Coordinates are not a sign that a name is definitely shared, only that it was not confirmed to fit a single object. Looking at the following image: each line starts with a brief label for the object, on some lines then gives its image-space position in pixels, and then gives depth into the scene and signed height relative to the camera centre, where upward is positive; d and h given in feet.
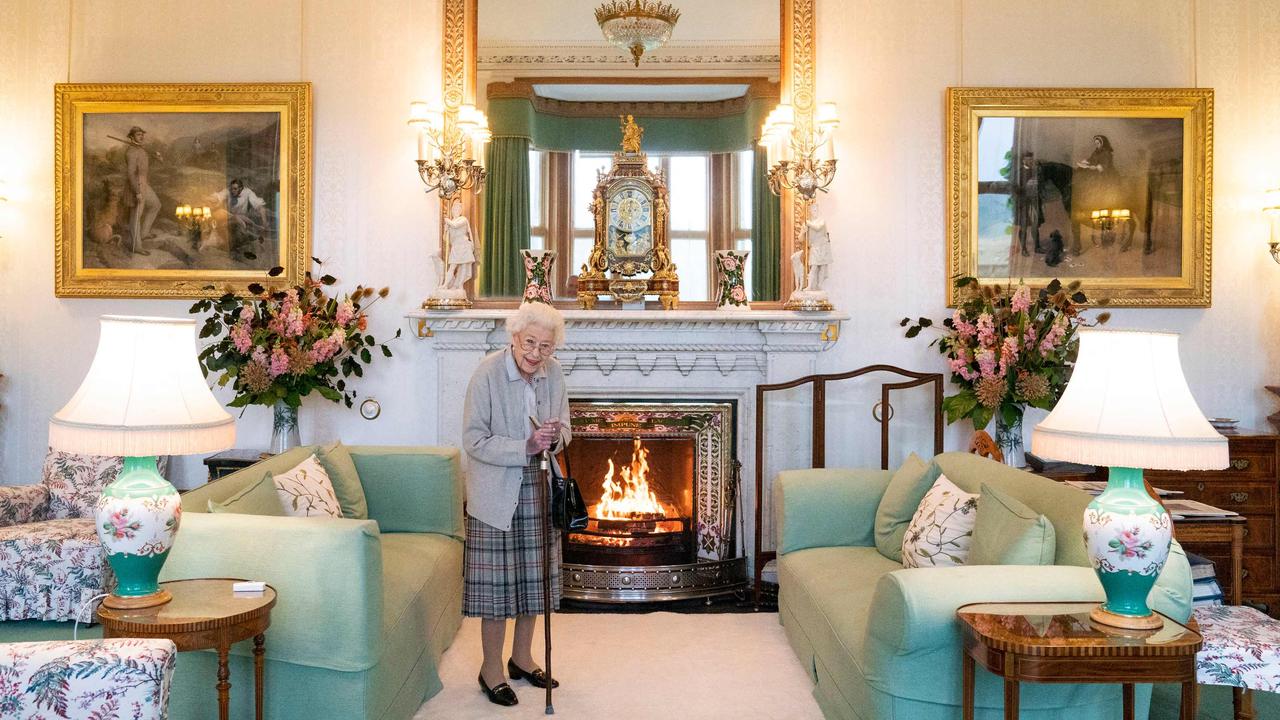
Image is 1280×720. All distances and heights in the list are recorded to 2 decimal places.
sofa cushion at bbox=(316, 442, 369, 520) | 14.37 -1.92
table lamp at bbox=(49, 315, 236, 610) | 9.11 -0.76
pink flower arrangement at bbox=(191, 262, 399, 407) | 17.48 +0.07
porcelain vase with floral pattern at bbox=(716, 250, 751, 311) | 18.76 +1.25
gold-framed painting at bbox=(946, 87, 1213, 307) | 18.79 +2.88
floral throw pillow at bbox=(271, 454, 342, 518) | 12.56 -1.85
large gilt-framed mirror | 19.04 +4.31
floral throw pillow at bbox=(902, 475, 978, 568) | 11.90 -2.18
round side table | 8.71 -2.38
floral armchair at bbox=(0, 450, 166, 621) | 15.40 -3.41
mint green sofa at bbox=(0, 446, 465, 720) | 10.12 -2.70
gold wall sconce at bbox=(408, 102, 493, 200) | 18.04 +3.65
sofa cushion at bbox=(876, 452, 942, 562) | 13.92 -2.15
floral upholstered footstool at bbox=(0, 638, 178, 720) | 6.90 -2.29
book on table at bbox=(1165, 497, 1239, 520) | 13.38 -2.17
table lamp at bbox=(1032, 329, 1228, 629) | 8.76 -0.83
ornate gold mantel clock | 18.97 +2.20
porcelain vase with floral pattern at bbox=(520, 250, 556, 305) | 18.65 +1.43
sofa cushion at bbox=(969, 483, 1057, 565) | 10.21 -1.92
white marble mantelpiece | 18.56 -0.16
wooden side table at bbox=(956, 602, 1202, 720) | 8.22 -2.48
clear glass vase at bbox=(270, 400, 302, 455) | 18.16 -1.45
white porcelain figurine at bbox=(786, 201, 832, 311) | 18.07 +1.40
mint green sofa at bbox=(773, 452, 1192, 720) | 9.52 -2.93
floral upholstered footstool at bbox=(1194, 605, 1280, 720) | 9.95 -3.03
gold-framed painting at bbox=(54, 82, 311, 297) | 19.02 +2.96
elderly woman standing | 12.37 -1.62
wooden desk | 13.12 -2.36
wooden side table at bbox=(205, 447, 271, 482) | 17.60 -1.99
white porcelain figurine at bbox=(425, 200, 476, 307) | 18.28 +1.50
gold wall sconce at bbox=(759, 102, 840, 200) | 18.04 +3.55
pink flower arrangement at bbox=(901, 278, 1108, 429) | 16.97 -0.03
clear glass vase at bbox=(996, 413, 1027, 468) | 17.72 -1.63
